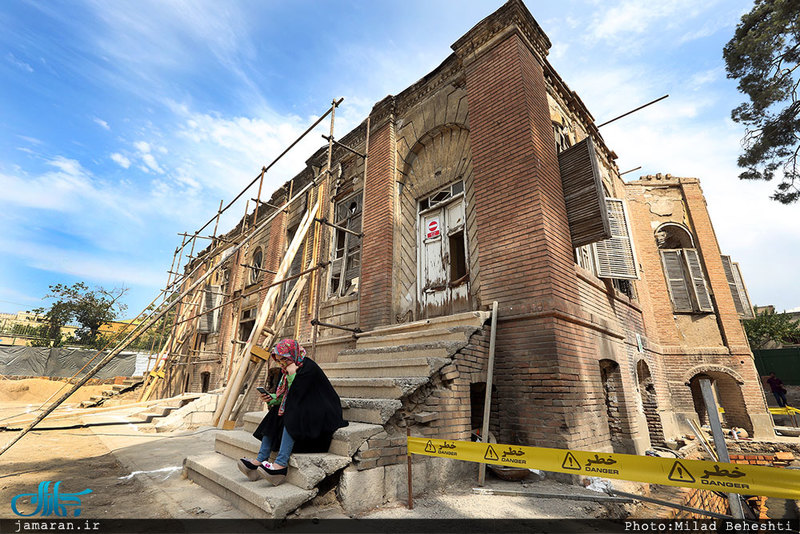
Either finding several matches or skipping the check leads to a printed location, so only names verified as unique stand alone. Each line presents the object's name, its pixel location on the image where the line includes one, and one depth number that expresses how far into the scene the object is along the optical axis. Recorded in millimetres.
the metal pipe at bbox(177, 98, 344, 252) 9170
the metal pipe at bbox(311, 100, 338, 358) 7430
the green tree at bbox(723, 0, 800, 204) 7165
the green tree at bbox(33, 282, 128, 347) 29312
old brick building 4730
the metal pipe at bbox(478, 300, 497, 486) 3973
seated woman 3191
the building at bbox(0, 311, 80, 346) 28741
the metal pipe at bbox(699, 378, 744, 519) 2682
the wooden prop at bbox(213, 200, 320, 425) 7586
